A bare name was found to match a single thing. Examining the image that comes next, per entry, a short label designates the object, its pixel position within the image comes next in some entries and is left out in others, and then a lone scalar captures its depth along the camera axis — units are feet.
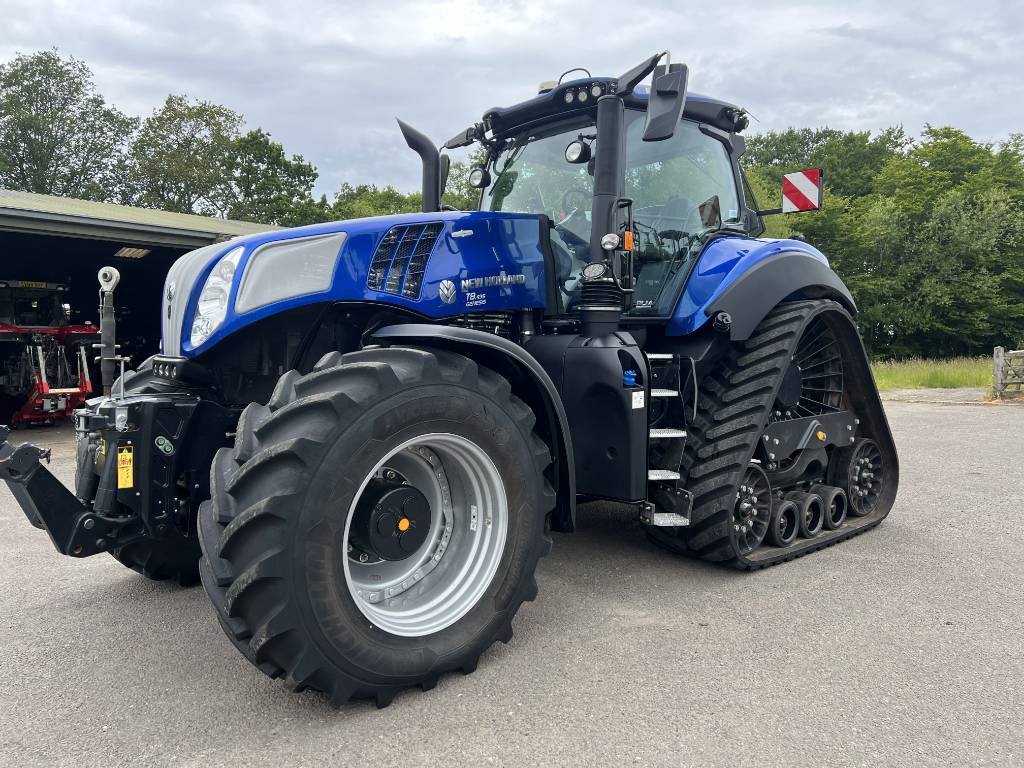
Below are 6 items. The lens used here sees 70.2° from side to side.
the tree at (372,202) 133.41
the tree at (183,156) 121.90
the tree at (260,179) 119.34
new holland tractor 7.92
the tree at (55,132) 122.21
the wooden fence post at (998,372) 45.27
